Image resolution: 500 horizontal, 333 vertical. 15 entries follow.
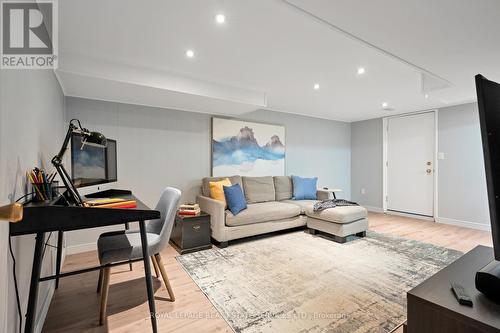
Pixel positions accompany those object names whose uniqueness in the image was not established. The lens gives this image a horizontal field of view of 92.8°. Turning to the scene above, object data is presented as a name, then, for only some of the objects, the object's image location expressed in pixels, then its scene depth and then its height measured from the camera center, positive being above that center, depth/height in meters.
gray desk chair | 1.70 -0.58
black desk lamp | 1.24 +0.00
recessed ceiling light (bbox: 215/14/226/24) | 1.73 +1.10
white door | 4.71 +0.06
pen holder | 1.37 -0.14
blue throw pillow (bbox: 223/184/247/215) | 3.39 -0.46
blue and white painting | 4.06 +0.34
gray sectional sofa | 3.23 -0.72
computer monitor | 1.71 +0.04
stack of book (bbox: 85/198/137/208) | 1.41 -0.22
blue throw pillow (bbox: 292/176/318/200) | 4.45 -0.40
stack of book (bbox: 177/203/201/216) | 3.15 -0.57
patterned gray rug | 1.74 -1.10
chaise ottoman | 3.34 -0.81
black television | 0.69 +0.04
